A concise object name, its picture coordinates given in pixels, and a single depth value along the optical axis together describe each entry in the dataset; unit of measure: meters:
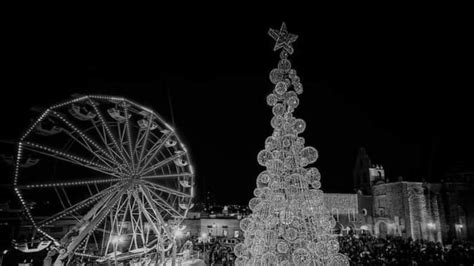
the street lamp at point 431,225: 39.75
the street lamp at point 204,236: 38.14
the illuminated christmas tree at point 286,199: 11.59
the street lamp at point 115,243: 11.41
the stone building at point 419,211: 39.28
